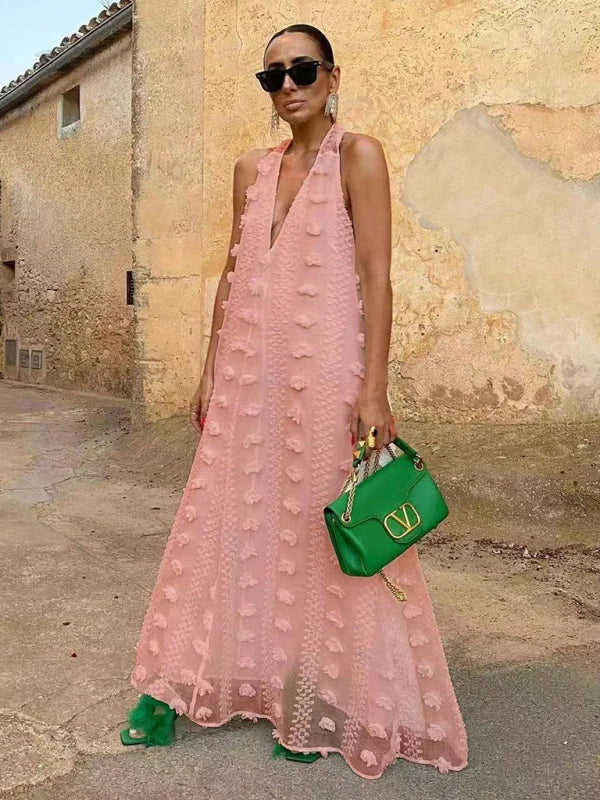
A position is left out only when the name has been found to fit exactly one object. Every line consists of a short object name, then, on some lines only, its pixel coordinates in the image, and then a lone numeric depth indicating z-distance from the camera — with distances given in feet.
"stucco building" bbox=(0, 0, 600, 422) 14.60
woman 6.15
